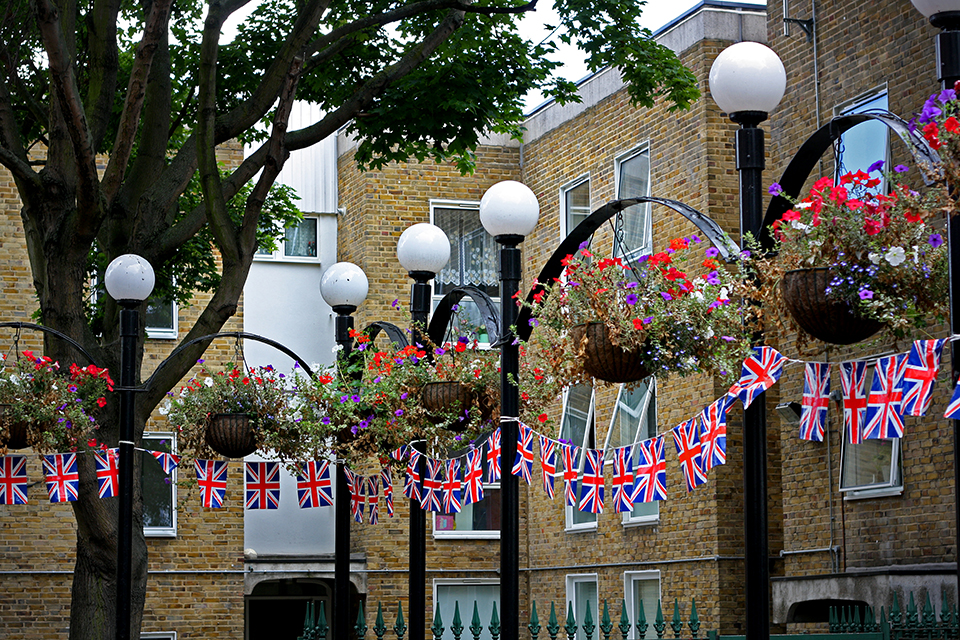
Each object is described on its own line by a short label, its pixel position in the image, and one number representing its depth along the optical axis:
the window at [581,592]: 19.12
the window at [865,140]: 13.68
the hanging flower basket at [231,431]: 10.74
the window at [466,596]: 20.95
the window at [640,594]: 17.83
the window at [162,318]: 20.61
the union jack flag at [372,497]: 11.37
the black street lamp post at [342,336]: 11.27
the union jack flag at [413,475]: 10.13
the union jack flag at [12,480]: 11.08
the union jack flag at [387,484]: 10.98
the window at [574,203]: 19.86
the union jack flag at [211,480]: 11.34
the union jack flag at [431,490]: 10.10
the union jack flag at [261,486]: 11.62
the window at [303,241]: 22.42
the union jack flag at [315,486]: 11.38
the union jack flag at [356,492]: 11.41
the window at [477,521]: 20.95
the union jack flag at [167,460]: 11.02
